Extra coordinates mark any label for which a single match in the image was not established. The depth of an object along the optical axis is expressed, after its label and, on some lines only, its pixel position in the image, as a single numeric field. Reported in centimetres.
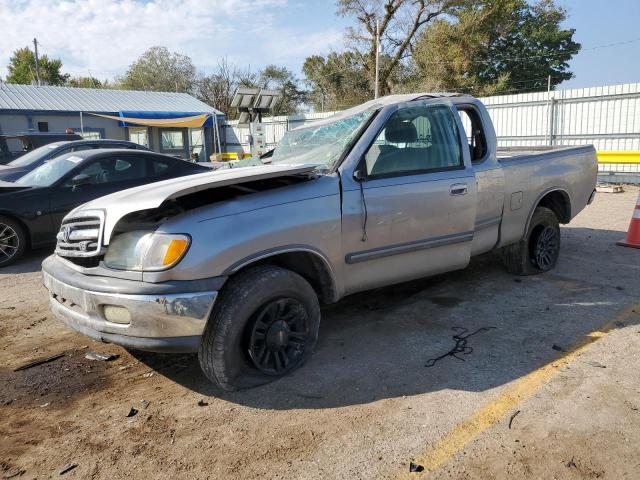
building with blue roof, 2272
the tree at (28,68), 5750
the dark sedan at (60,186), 688
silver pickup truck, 295
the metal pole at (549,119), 1552
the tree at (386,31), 3381
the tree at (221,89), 4569
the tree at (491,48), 3319
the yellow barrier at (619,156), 1328
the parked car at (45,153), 837
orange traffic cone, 690
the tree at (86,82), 5938
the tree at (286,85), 5031
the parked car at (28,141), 1173
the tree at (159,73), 5081
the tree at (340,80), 3856
